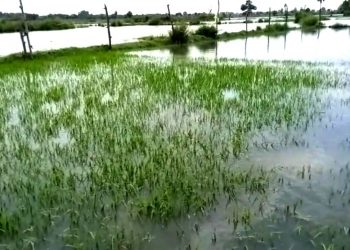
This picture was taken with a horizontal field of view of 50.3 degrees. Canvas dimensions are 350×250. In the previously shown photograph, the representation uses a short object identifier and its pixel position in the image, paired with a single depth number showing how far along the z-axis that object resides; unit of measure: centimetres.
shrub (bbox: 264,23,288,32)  4594
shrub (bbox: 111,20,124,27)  5872
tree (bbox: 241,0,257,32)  7175
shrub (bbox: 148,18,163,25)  5893
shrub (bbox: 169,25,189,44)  3294
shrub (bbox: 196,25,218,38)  3750
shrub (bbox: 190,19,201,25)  5710
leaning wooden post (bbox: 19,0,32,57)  2077
